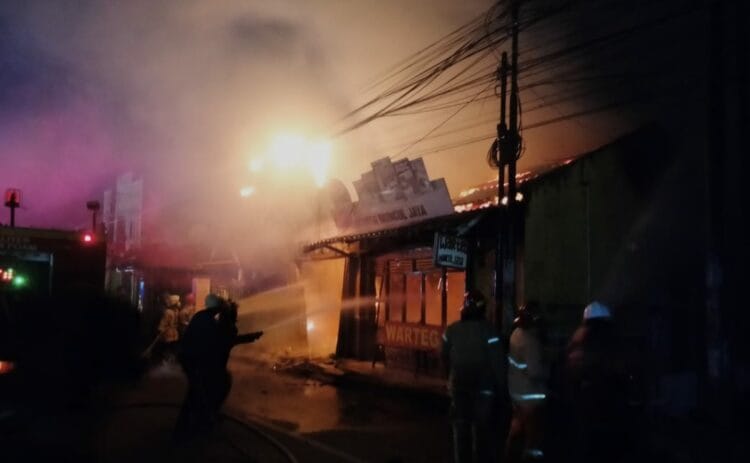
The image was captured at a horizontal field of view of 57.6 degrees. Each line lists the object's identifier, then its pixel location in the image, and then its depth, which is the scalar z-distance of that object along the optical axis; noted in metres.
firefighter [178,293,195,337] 16.12
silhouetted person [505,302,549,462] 6.07
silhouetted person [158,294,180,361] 15.82
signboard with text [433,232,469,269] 11.67
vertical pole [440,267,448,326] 14.25
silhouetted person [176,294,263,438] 7.91
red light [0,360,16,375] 8.35
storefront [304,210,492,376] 14.04
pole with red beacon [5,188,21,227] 11.85
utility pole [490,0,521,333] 10.91
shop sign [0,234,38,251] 9.31
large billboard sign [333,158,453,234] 14.00
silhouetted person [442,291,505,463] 5.86
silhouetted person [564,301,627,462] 4.98
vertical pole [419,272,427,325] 14.84
